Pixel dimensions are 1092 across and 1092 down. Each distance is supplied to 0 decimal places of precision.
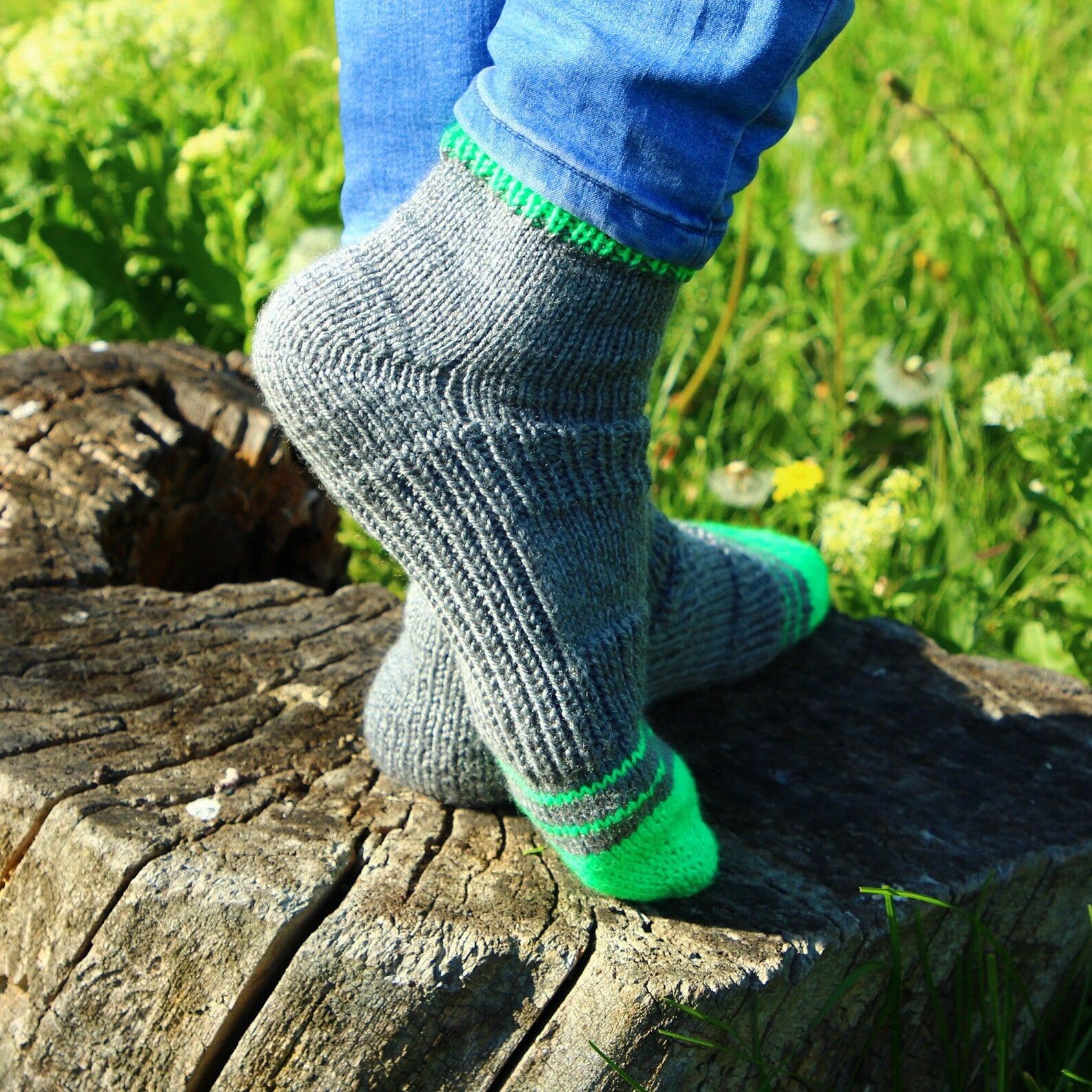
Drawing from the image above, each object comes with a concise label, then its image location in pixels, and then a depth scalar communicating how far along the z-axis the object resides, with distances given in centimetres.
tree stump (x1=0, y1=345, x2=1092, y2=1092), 116
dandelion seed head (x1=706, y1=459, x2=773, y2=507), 146
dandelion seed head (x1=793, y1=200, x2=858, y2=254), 151
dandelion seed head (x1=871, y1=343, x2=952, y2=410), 151
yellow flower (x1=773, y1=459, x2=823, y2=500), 145
